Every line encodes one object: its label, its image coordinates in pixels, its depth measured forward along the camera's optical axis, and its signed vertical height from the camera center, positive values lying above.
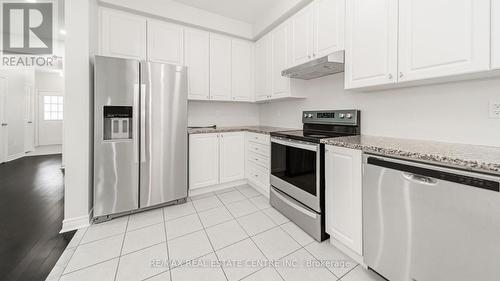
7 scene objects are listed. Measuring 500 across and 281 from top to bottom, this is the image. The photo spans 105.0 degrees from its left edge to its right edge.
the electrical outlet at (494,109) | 1.25 +0.19
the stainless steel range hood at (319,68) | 1.80 +0.75
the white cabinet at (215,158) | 2.72 -0.34
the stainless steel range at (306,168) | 1.73 -0.33
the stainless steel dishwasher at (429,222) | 0.87 -0.46
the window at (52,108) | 6.31 +0.90
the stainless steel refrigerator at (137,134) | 2.04 +0.01
